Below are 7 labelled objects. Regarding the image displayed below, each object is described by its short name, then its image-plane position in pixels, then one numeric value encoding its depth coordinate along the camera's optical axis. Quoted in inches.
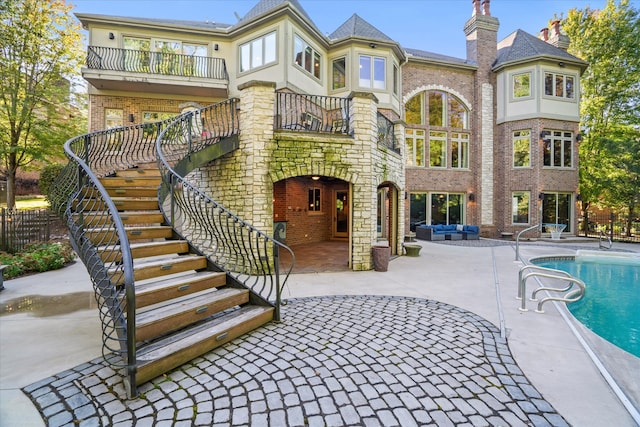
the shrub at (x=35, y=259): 241.1
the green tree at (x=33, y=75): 474.0
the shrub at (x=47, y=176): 433.4
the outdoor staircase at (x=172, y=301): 103.9
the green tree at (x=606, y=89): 577.3
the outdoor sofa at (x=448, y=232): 546.6
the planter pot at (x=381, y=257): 271.6
